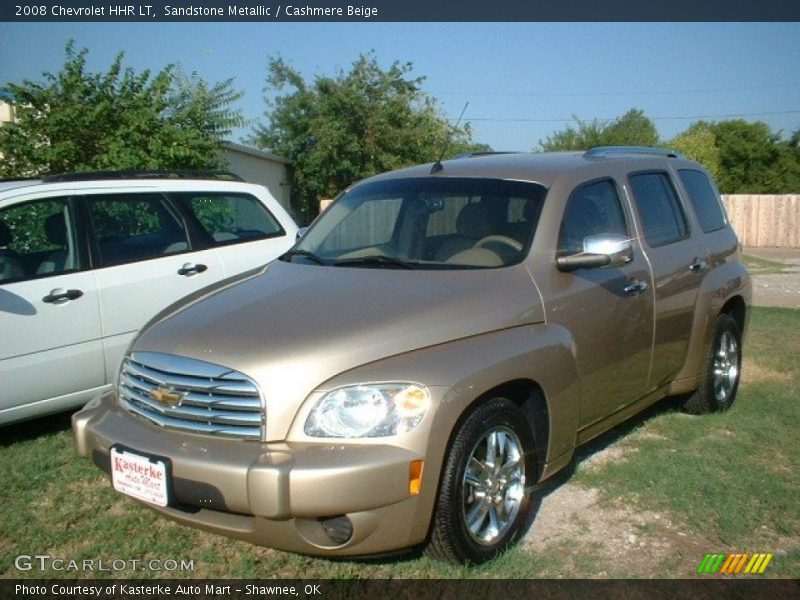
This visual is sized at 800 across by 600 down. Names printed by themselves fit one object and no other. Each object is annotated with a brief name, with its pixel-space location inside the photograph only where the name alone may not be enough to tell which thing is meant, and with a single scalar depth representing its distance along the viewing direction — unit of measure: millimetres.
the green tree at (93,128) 11516
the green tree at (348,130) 25062
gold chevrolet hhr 3012
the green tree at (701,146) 40875
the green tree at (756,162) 44219
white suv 4988
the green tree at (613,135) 41500
